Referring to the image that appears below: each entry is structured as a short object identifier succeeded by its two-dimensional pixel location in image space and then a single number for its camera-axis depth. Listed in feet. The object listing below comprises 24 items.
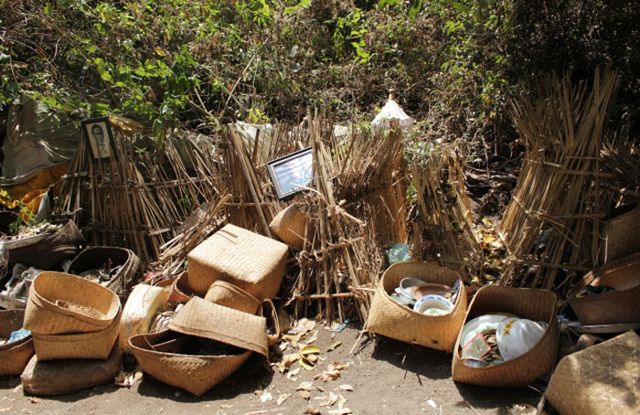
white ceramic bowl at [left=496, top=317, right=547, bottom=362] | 9.93
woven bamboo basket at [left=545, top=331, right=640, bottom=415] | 8.18
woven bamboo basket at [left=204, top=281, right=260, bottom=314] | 12.18
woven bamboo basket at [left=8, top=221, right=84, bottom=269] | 14.75
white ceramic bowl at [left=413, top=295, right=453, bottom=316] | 11.37
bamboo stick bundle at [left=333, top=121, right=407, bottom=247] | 13.25
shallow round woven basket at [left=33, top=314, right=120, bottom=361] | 11.59
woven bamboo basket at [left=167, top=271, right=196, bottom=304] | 13.25
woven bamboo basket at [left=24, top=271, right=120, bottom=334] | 11.38
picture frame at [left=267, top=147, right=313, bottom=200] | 14.01
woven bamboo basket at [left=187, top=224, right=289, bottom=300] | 12.71
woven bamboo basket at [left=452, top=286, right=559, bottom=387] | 9.59
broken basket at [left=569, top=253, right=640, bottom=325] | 10.12
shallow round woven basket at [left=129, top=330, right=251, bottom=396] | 10.75
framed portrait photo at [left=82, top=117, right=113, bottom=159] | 15.42
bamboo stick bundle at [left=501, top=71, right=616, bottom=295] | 11.36
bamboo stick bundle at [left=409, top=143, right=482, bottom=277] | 12.11
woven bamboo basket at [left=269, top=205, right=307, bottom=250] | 13.61
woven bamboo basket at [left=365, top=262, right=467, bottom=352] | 10.72
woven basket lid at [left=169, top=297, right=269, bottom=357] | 11.16
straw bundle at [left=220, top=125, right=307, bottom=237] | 14.32
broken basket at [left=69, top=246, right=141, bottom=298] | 14.29
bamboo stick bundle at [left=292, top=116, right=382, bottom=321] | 12.95
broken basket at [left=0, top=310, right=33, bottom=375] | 12.19
